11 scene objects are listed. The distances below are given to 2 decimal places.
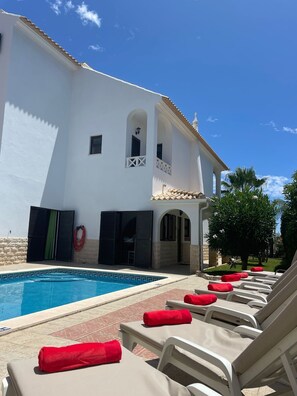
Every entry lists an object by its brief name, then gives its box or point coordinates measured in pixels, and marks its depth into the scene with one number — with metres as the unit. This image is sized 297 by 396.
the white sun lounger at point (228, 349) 1.92
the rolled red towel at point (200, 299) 4.45
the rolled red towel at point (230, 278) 7.29
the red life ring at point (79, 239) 16.61
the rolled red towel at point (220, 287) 5.64
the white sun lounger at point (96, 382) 1.89
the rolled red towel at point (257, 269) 9.34
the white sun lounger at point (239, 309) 3.24
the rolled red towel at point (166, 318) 3.38
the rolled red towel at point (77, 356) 2.12
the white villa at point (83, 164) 14.31
